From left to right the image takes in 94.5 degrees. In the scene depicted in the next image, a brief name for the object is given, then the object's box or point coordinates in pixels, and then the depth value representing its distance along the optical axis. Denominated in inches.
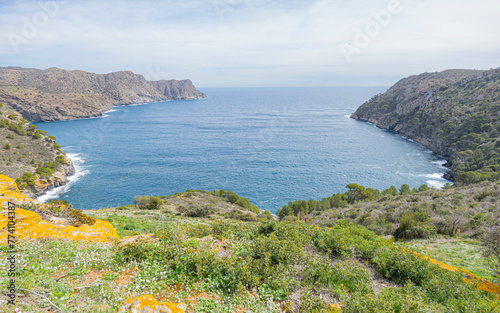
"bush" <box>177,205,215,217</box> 1016.9
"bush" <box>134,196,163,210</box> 1094.4
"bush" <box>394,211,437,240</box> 698.0
